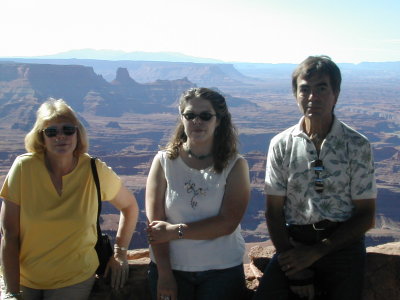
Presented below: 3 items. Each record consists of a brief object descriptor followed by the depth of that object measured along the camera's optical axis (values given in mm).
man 2455
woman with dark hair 2508
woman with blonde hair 2430
